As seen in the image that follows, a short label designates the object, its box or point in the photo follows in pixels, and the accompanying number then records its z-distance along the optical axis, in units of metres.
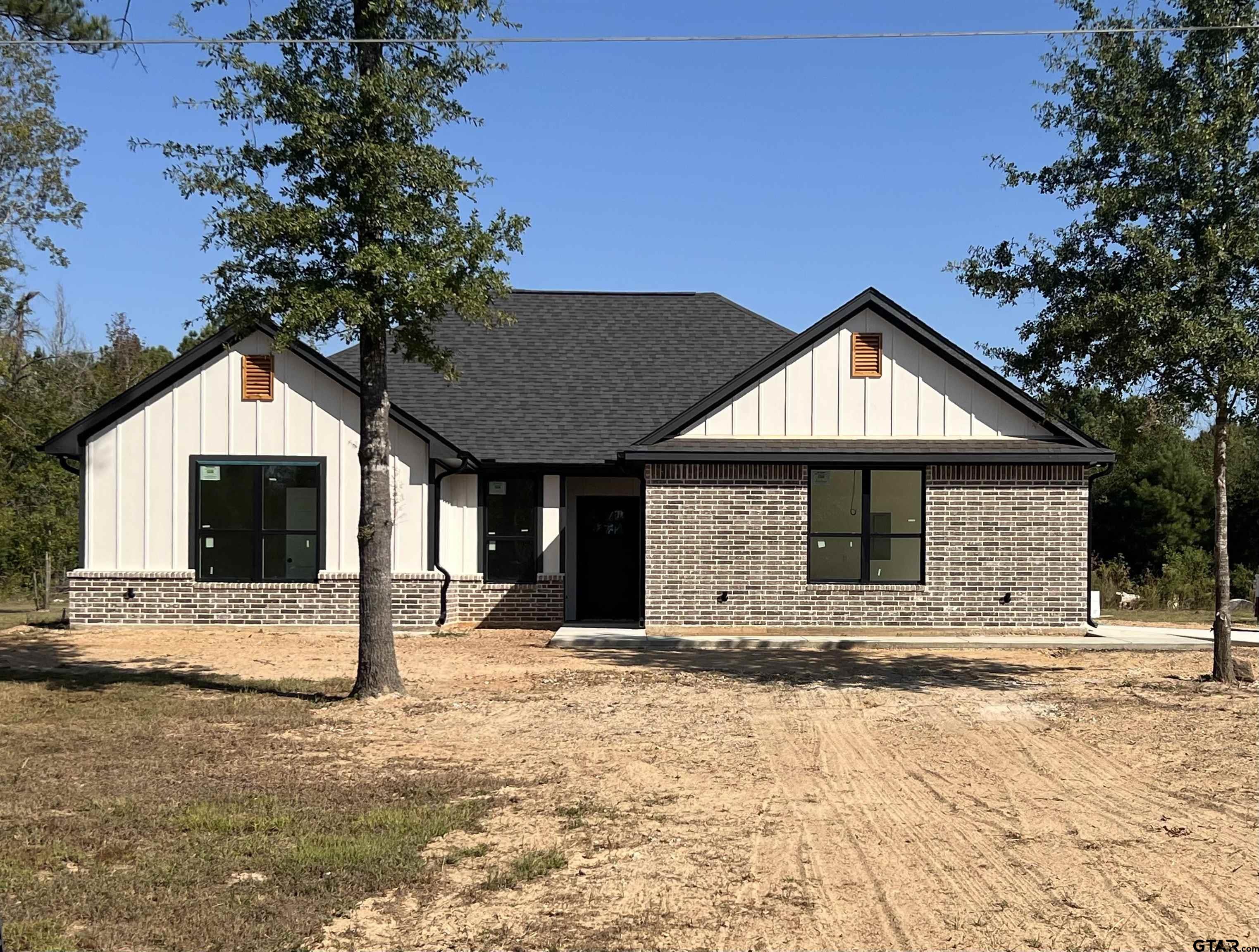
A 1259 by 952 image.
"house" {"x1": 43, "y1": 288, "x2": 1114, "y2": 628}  18.05
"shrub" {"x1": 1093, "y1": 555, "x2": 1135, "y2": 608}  28.30
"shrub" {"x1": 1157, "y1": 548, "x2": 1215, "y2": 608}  28.39
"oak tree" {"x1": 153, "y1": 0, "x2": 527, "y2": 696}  11.75
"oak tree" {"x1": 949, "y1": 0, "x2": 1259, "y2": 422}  12.66
